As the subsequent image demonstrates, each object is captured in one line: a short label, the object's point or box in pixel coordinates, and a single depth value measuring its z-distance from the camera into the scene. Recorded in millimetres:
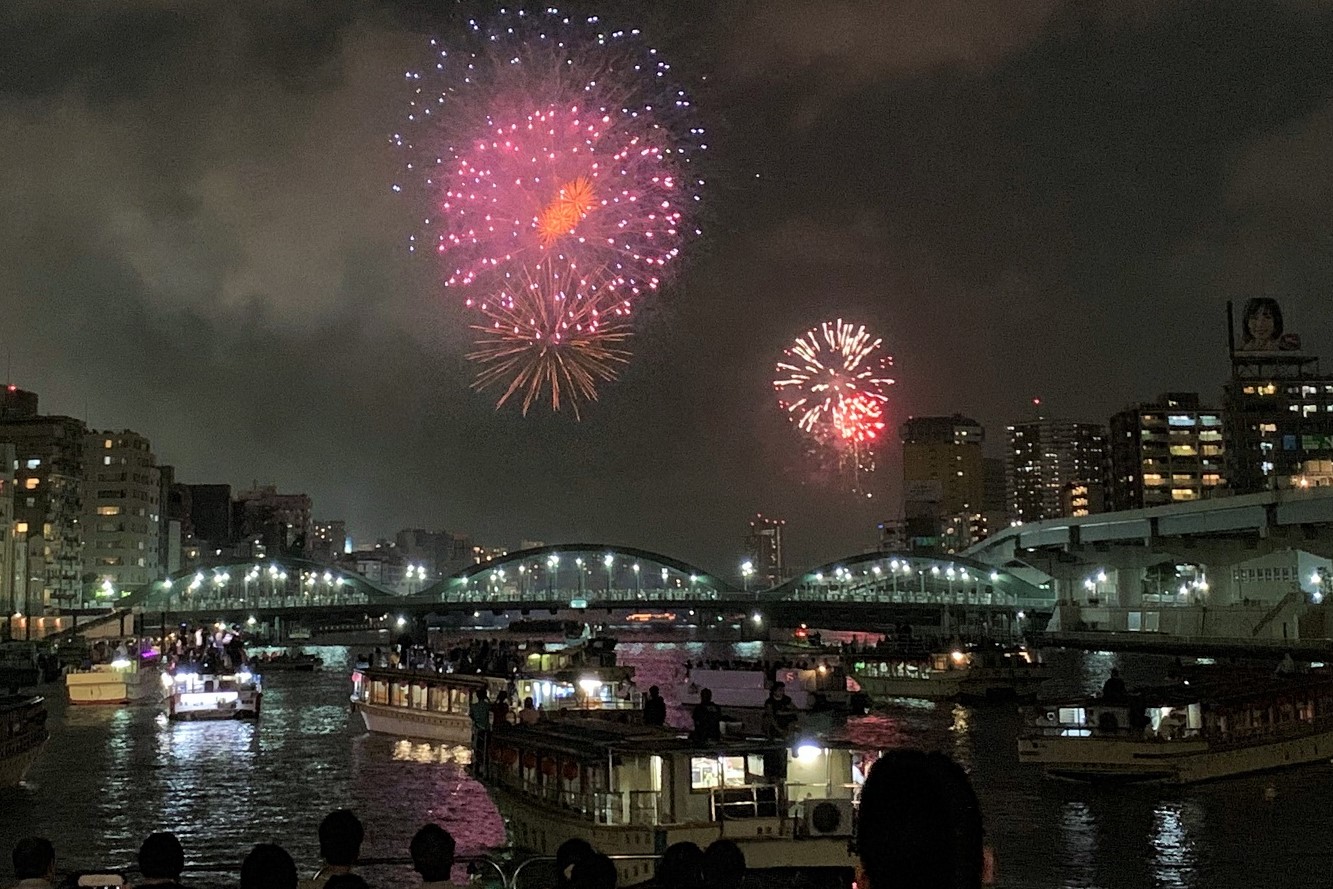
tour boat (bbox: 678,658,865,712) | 66125
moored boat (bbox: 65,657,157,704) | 73250
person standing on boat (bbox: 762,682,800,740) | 43816
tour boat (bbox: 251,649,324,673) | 107375
